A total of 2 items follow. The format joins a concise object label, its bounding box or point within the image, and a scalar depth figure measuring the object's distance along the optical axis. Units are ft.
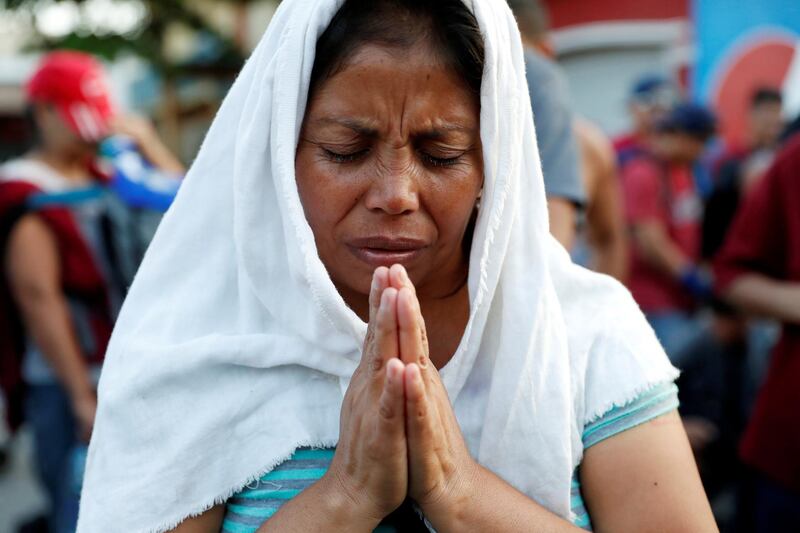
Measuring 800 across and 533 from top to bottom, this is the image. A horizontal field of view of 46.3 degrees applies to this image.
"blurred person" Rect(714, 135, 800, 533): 9.21
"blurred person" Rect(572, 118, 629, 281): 14.08
